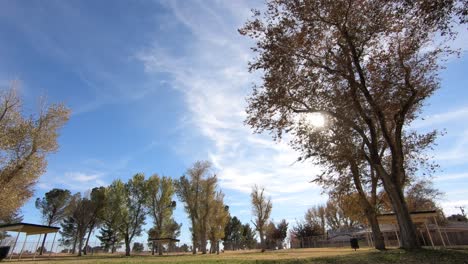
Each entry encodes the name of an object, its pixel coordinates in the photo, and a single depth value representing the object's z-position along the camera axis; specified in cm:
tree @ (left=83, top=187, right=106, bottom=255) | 6222
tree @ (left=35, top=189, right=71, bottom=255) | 5956
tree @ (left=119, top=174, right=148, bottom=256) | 5638
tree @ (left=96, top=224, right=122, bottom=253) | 6588
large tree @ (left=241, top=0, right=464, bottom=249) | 1501
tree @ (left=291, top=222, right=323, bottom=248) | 7012
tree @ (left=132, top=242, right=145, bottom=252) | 7115
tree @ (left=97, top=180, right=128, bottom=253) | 5544
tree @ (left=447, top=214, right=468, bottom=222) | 7139
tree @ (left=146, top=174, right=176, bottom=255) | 5878
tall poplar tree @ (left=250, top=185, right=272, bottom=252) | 5081
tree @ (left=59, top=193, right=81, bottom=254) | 6266
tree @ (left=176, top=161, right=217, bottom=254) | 5759
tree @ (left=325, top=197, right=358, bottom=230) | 8561
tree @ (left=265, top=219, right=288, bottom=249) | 7096
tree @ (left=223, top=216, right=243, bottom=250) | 10106
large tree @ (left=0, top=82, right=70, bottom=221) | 2348
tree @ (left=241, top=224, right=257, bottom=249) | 9284
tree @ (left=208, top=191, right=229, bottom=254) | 5831
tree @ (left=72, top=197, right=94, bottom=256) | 6149
